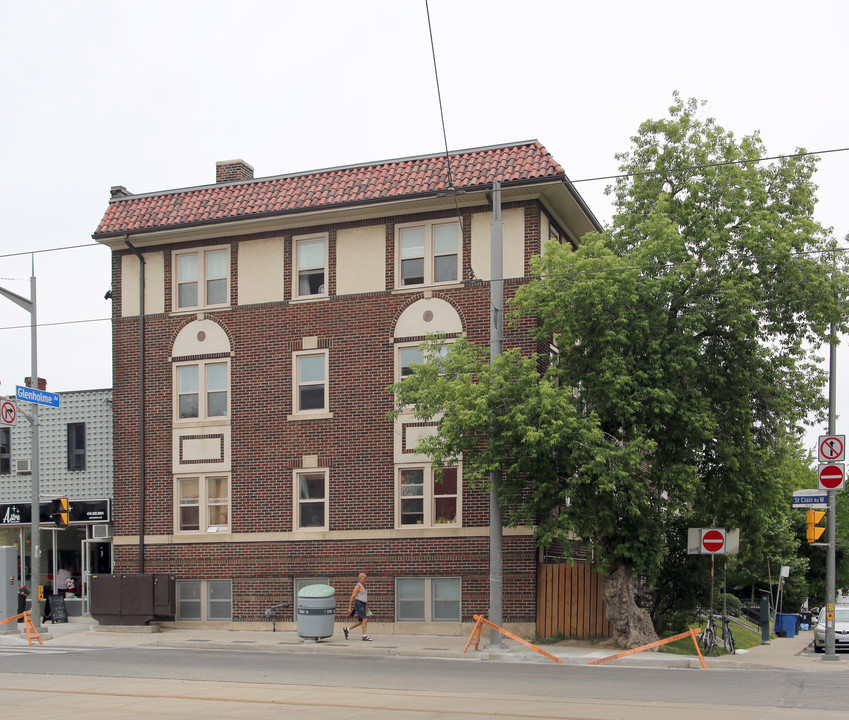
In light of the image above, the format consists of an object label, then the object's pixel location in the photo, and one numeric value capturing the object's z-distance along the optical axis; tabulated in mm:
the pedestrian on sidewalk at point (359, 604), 23431
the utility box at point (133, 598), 26797
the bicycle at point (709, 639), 22422
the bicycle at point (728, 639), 23581
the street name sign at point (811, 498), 23609
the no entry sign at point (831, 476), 22859
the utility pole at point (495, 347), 21359
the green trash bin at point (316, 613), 23297
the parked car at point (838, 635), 27312
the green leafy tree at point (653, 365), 20969
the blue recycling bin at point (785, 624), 36094
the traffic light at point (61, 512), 27062
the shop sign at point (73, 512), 30359
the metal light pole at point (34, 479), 25453
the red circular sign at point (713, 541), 21766
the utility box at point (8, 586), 28078
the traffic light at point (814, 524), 24125
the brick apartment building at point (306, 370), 25547
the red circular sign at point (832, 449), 22875
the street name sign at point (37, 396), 25255
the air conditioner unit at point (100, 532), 30125
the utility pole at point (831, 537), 22688
